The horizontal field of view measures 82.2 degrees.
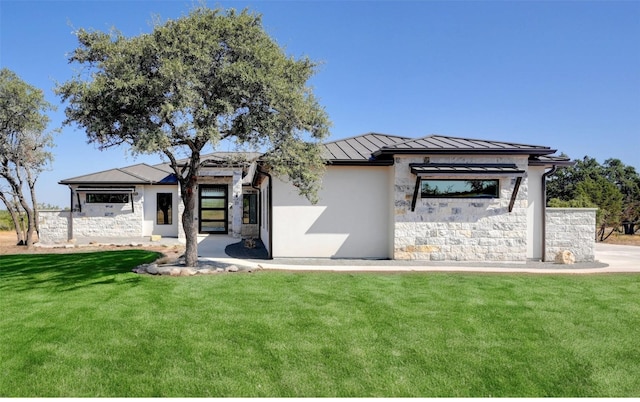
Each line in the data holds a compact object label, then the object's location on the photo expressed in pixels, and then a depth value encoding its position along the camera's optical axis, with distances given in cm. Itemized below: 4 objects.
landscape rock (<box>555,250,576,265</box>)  1138
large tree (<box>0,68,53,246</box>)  1527
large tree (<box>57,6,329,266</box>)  794
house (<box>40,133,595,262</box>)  1127
